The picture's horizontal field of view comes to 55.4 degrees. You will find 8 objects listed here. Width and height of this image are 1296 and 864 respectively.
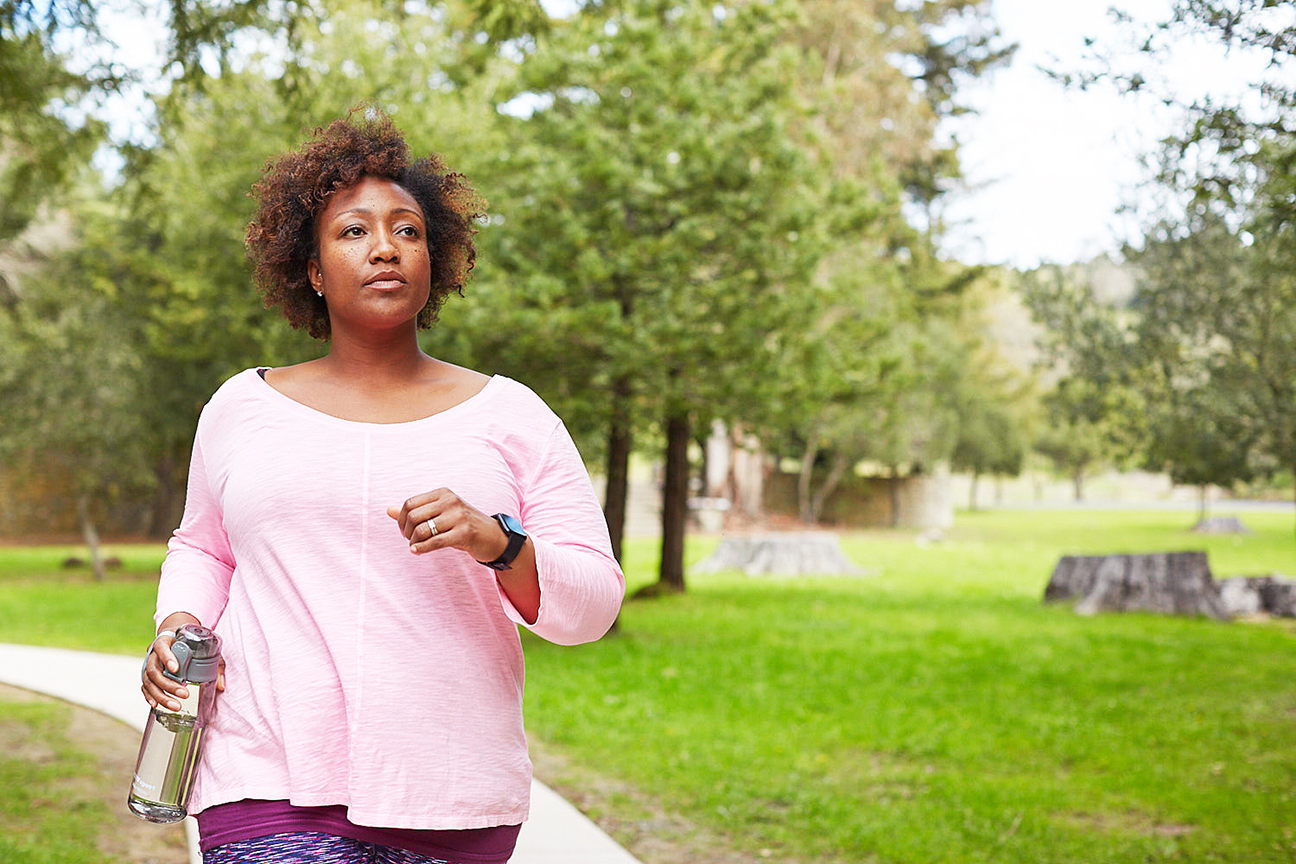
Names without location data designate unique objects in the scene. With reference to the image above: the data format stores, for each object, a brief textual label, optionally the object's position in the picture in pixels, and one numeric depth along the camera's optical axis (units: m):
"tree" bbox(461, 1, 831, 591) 10.49
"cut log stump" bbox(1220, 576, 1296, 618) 15.25
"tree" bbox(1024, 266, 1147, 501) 14.32
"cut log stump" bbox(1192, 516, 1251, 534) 33.56
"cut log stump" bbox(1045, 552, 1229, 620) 15.08
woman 1.86
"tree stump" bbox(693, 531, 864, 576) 21.17
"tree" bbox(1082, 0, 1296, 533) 11.12
